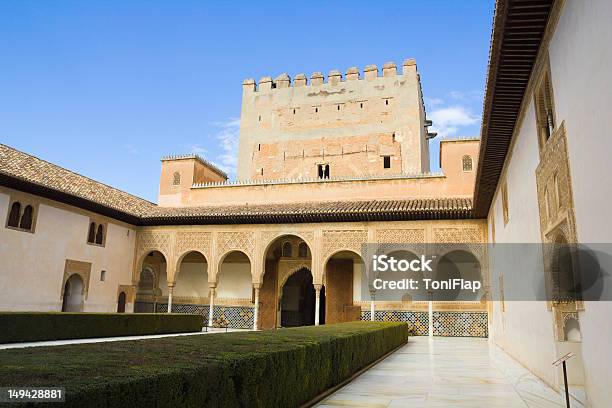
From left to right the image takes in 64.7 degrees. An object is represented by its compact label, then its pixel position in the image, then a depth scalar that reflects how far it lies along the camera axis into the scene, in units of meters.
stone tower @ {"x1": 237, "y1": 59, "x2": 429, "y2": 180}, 23.53
